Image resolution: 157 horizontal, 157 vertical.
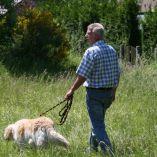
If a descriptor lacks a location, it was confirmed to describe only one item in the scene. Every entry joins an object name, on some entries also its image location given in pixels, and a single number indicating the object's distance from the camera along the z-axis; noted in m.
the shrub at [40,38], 39.76
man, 15.29
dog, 15.47
